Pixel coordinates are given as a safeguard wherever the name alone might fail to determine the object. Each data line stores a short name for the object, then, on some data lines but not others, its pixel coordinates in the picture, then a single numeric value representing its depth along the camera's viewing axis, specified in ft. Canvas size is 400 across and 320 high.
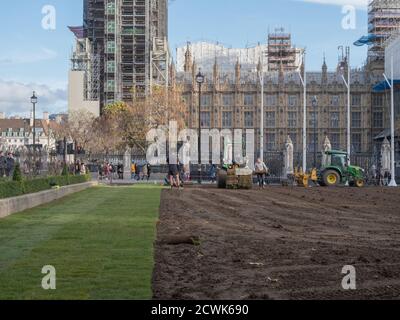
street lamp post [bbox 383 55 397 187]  163.32
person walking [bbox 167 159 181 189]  113.29
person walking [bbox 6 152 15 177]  97.72
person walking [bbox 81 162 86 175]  151.92
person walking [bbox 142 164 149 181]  180.24
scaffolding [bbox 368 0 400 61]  258.57
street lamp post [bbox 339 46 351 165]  287.52
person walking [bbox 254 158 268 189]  129.80
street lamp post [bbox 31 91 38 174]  138.92
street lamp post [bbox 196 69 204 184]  142.26
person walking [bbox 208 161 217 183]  174.15
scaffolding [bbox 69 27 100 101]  286.66
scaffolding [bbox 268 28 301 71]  321.52
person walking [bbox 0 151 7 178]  95.43
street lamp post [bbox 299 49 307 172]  183.62
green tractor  151.36
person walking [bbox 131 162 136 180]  195.06
